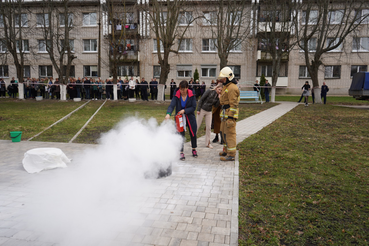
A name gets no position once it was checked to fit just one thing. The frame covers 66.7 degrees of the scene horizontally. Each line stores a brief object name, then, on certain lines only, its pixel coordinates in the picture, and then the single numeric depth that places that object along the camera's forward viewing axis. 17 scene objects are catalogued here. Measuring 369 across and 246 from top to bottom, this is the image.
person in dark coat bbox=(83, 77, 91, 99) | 23.67
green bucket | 9.26
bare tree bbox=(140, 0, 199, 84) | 21.62
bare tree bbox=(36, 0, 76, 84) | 24.55
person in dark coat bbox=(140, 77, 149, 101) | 23.27
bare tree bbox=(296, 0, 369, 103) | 22.12
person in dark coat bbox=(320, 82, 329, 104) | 23.59
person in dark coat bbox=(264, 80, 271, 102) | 24.36
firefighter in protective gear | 7.21
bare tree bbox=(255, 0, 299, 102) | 25.09
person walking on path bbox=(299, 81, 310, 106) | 22.09
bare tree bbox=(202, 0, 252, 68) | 23.97
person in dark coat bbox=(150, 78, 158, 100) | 23.92
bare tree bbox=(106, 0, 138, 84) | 32.19
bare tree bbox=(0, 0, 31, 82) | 23.64
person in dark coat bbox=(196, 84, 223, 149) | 8.70
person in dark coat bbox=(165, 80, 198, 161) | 7.34
